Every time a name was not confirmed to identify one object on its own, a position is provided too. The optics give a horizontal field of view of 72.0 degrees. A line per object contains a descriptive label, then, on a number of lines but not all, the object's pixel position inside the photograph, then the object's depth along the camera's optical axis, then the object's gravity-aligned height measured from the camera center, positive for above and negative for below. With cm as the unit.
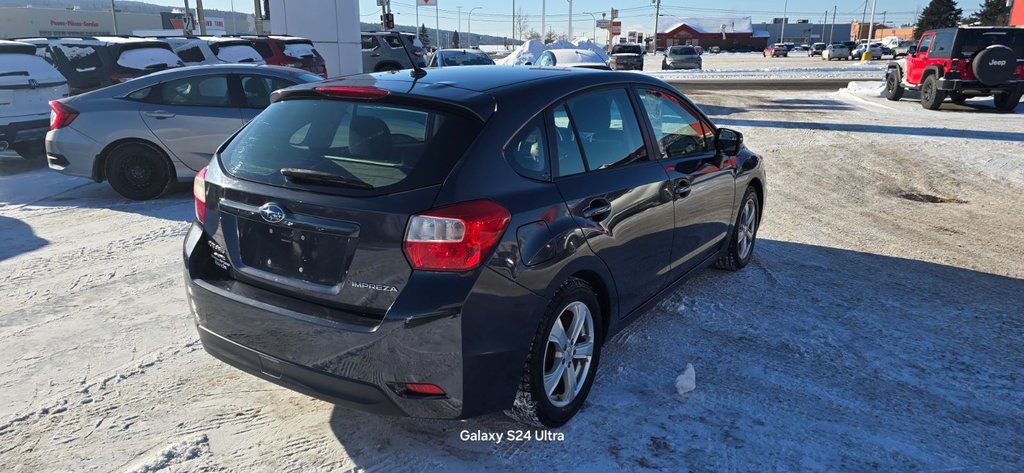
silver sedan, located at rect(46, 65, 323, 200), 756 -80
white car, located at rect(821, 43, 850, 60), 6034 -9
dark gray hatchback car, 271 -77
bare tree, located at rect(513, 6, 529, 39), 12188 +427
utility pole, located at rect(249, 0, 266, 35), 2664 +140
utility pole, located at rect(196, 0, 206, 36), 3444 +174
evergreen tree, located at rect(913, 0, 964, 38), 7362 +365
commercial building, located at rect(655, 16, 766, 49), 10925 +258
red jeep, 1594 -34
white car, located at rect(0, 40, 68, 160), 948 -58
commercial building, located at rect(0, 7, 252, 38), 7038 +335
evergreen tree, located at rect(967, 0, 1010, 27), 6512 +348
